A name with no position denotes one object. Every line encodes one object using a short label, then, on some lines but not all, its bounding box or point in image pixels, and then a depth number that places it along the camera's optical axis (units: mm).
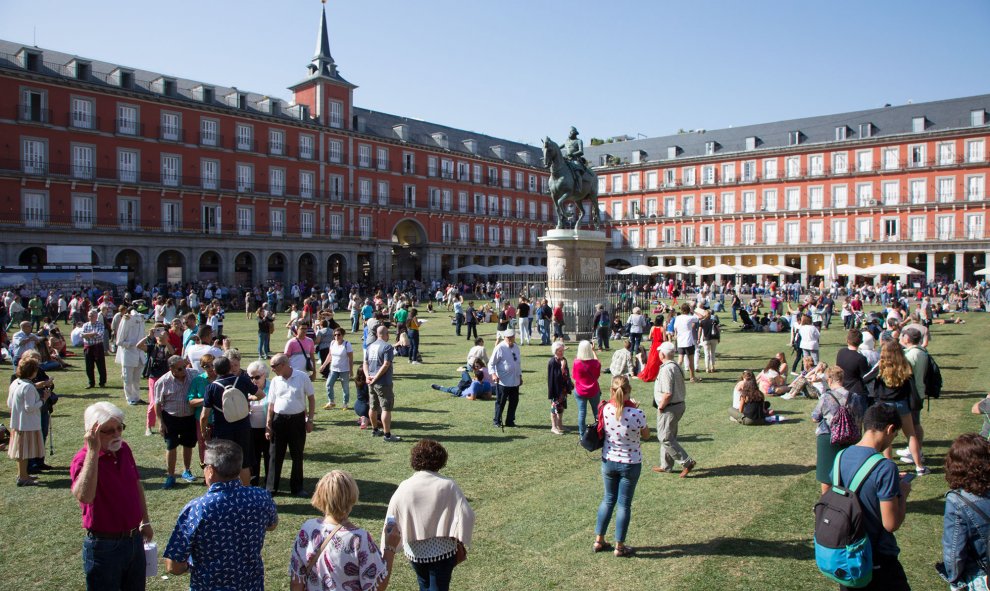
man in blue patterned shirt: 3508
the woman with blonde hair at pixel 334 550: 3430
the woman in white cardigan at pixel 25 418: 7160
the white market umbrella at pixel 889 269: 35719
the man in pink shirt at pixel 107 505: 3930
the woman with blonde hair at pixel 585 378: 9141
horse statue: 20891
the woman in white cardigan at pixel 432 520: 3916
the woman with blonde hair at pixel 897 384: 7285
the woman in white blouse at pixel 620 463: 5598
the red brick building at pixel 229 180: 35875
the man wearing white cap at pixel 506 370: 9820
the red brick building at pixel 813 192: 49688
